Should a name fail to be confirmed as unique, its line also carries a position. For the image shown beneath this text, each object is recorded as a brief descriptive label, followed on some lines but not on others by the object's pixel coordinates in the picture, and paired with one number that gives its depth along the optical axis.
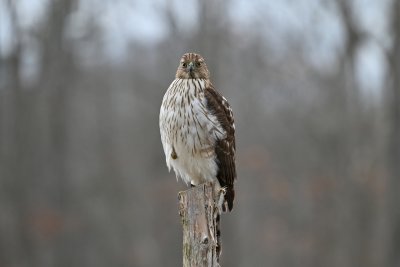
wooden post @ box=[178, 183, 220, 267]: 11.48
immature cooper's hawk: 13.62
